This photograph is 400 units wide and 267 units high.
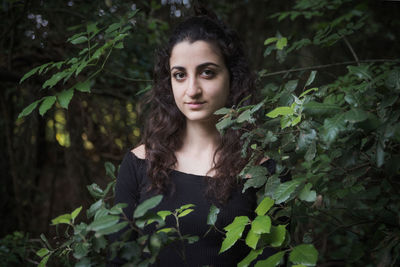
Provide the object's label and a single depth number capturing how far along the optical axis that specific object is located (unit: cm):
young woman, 151
